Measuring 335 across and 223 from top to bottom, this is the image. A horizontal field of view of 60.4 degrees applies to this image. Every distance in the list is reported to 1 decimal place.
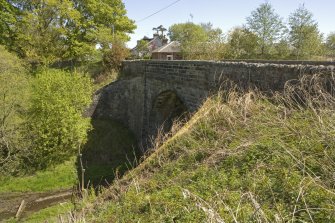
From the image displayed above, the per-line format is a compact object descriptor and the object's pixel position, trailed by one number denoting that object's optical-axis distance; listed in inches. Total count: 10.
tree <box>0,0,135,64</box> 895.7
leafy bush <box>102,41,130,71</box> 913.5
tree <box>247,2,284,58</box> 1034.1
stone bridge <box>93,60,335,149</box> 306.2
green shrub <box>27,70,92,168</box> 611.5
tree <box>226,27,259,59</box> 992.2
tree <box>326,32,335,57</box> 1467.5
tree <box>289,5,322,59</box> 949.8
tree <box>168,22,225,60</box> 887.7
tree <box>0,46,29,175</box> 588.4
